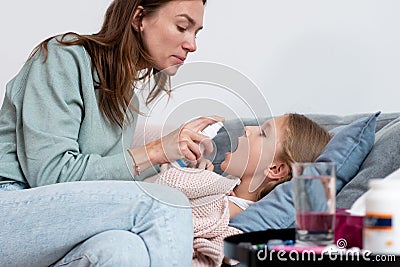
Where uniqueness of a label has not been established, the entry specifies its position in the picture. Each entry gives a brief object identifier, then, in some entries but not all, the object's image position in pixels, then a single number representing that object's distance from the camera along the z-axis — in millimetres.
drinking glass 1561
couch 2243
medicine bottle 1507
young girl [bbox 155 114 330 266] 1996
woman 1888
